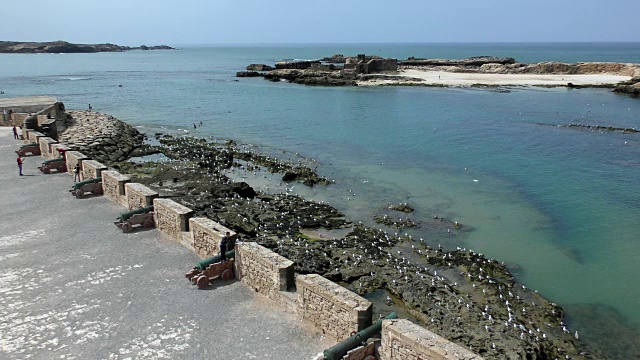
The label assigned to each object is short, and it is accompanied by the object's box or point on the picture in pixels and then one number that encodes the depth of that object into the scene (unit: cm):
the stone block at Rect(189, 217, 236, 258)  1186
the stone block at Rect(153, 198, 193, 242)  1327
